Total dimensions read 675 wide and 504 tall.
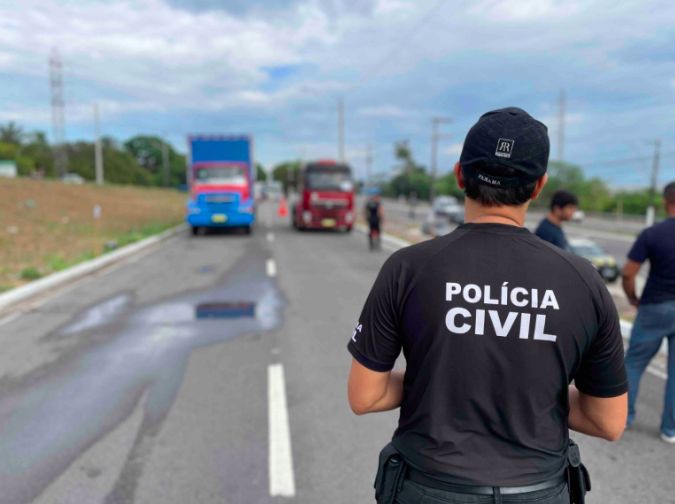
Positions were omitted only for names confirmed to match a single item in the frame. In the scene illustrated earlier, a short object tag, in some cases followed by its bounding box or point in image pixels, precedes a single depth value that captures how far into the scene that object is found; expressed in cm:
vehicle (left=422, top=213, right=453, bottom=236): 2247
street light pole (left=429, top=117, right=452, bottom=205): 5106
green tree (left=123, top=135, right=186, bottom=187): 12338
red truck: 2341
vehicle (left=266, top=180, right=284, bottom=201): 7444
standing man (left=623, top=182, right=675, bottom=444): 377
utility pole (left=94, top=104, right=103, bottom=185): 4288
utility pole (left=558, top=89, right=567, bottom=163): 6571
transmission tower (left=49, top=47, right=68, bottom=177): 4194
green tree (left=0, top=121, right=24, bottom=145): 8394
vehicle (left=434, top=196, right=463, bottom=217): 4628
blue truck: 2086
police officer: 150
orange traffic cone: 3962
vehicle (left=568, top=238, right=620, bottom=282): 1549
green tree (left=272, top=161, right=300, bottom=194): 15425
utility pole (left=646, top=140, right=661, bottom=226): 4112
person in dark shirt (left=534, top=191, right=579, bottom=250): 521
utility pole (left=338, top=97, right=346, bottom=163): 4847
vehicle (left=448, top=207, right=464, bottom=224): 4371
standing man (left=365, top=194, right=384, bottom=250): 1667
